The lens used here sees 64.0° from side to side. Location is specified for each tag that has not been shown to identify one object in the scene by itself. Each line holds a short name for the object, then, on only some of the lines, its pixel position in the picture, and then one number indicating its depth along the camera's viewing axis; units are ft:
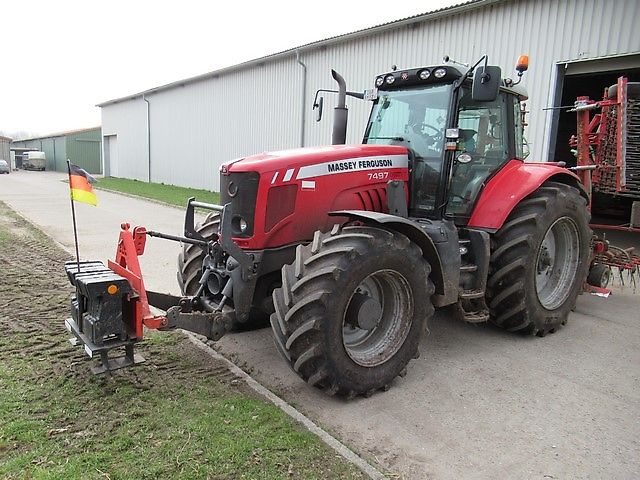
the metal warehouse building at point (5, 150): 166.91
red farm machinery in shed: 20.31
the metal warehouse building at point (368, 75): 28.86
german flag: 12.84
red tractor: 11.46
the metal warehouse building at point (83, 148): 149.79
